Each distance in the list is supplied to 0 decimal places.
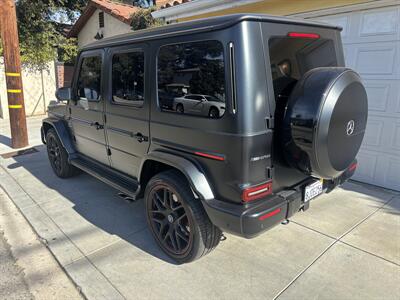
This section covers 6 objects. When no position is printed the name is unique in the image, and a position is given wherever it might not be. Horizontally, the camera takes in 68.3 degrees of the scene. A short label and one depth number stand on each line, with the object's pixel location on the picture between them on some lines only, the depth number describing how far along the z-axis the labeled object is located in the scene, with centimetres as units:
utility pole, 657
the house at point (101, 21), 1095
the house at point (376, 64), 396
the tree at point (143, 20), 892
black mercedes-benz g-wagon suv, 206
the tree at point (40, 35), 1152
